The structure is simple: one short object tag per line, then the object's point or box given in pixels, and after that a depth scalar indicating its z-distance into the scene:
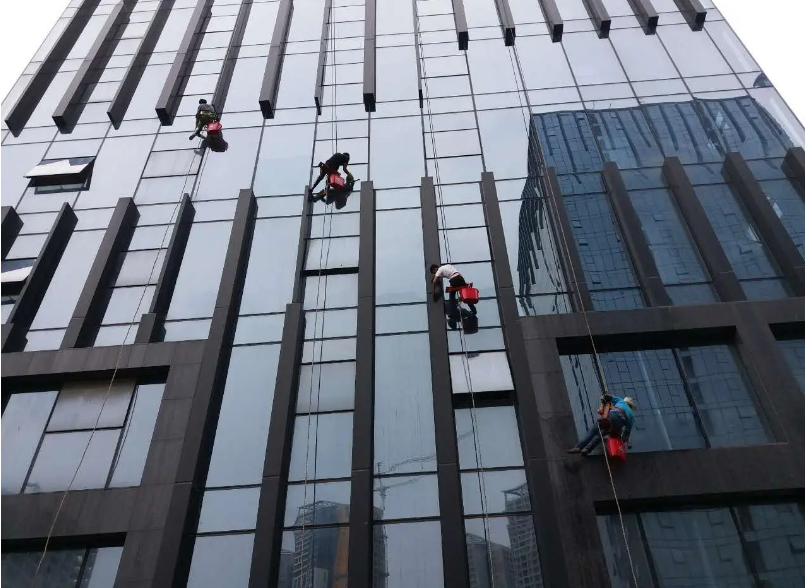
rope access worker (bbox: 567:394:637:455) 13.16
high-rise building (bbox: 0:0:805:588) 13.30
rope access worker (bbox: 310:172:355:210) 20.34
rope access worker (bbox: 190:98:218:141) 22.92
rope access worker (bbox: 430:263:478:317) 16.38
